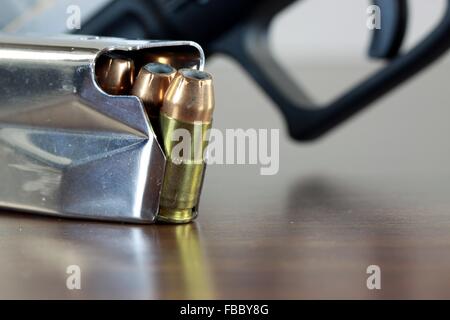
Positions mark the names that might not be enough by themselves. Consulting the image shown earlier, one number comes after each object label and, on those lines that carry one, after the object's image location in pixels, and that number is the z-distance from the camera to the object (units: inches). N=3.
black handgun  13.1
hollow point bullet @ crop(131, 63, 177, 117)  10.4
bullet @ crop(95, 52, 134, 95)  10.6
